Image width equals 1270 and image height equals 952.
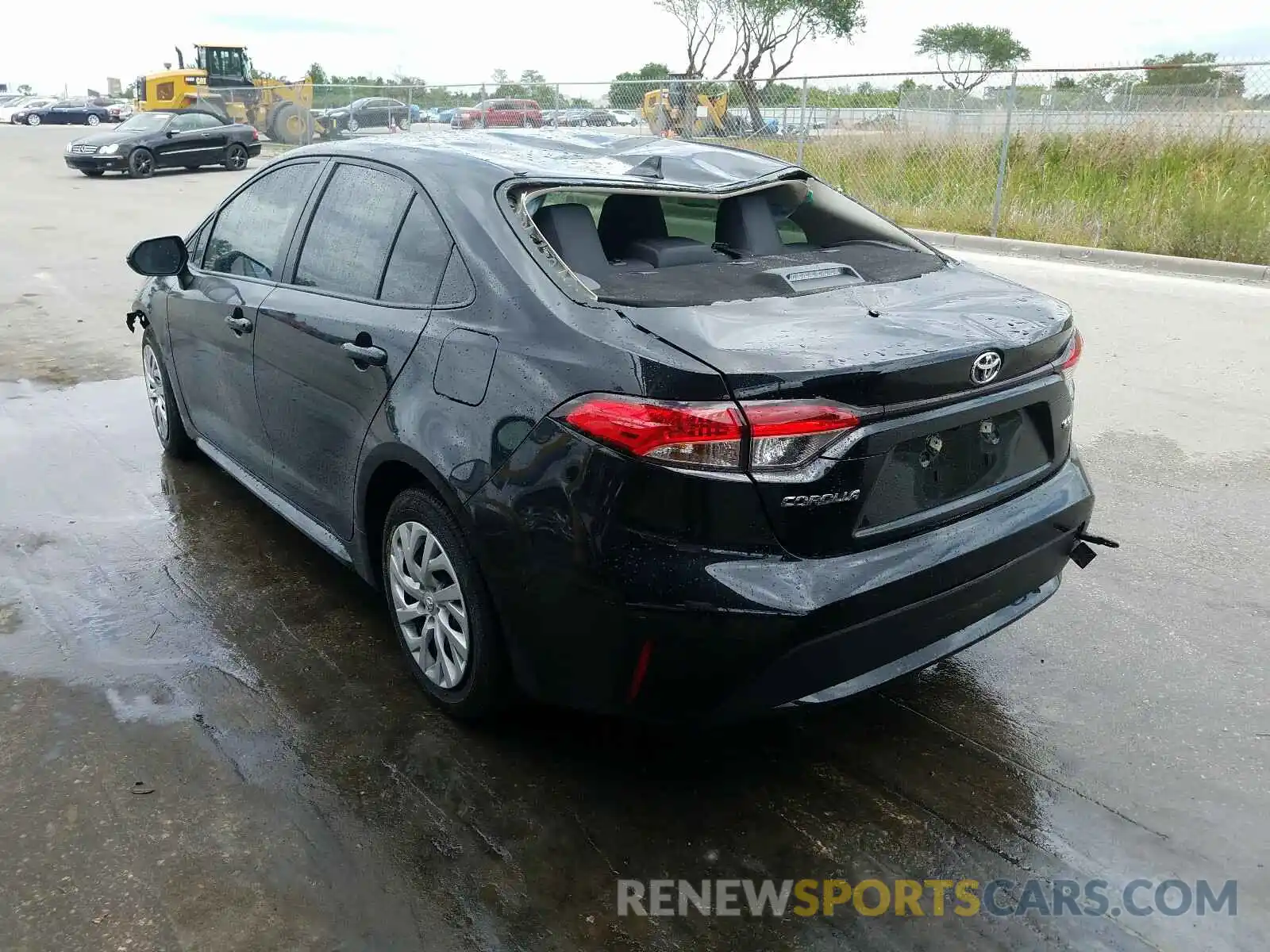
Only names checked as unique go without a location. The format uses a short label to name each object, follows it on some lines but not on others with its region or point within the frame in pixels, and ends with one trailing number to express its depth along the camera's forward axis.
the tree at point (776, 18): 56.72
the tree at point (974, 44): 68.56
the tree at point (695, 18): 55.97
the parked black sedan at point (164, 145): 23.03
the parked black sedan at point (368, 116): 25.89
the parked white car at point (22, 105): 58.47
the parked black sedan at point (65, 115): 53.94
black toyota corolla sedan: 2.43
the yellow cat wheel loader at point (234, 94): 29.64
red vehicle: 22.50
